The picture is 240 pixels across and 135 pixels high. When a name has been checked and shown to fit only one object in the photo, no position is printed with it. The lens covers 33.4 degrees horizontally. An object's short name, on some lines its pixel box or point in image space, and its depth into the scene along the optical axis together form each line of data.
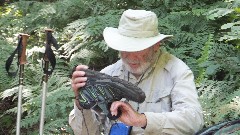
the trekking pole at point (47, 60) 2.93
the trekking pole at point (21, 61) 2.94
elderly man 2.49
